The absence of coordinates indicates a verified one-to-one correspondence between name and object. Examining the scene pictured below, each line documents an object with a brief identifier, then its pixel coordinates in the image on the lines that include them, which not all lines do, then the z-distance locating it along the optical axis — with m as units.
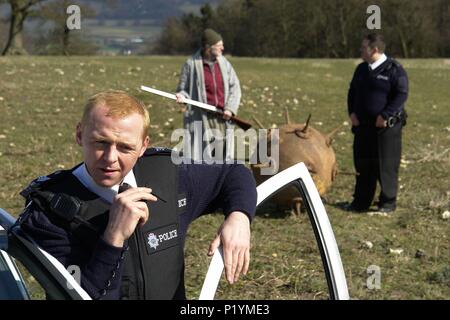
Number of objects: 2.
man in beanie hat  8.64
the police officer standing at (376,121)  8.13
